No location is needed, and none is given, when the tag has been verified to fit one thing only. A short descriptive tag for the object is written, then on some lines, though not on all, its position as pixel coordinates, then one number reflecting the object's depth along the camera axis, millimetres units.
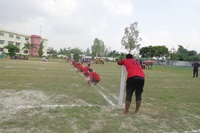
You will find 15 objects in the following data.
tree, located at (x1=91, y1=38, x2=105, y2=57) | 71125
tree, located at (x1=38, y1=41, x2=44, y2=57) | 60841
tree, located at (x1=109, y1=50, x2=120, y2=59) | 74825
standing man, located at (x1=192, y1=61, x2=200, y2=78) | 15628
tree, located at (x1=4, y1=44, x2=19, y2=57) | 36894
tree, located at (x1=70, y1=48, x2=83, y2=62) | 35078
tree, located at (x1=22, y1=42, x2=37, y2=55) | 51656
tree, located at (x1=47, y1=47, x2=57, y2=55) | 85012
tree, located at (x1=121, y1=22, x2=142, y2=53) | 45219
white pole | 4922
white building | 56594
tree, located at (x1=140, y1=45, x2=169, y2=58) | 59453
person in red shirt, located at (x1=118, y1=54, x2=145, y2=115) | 4074
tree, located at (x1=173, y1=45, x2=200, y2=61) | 51062
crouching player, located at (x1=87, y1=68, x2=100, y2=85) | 8172
